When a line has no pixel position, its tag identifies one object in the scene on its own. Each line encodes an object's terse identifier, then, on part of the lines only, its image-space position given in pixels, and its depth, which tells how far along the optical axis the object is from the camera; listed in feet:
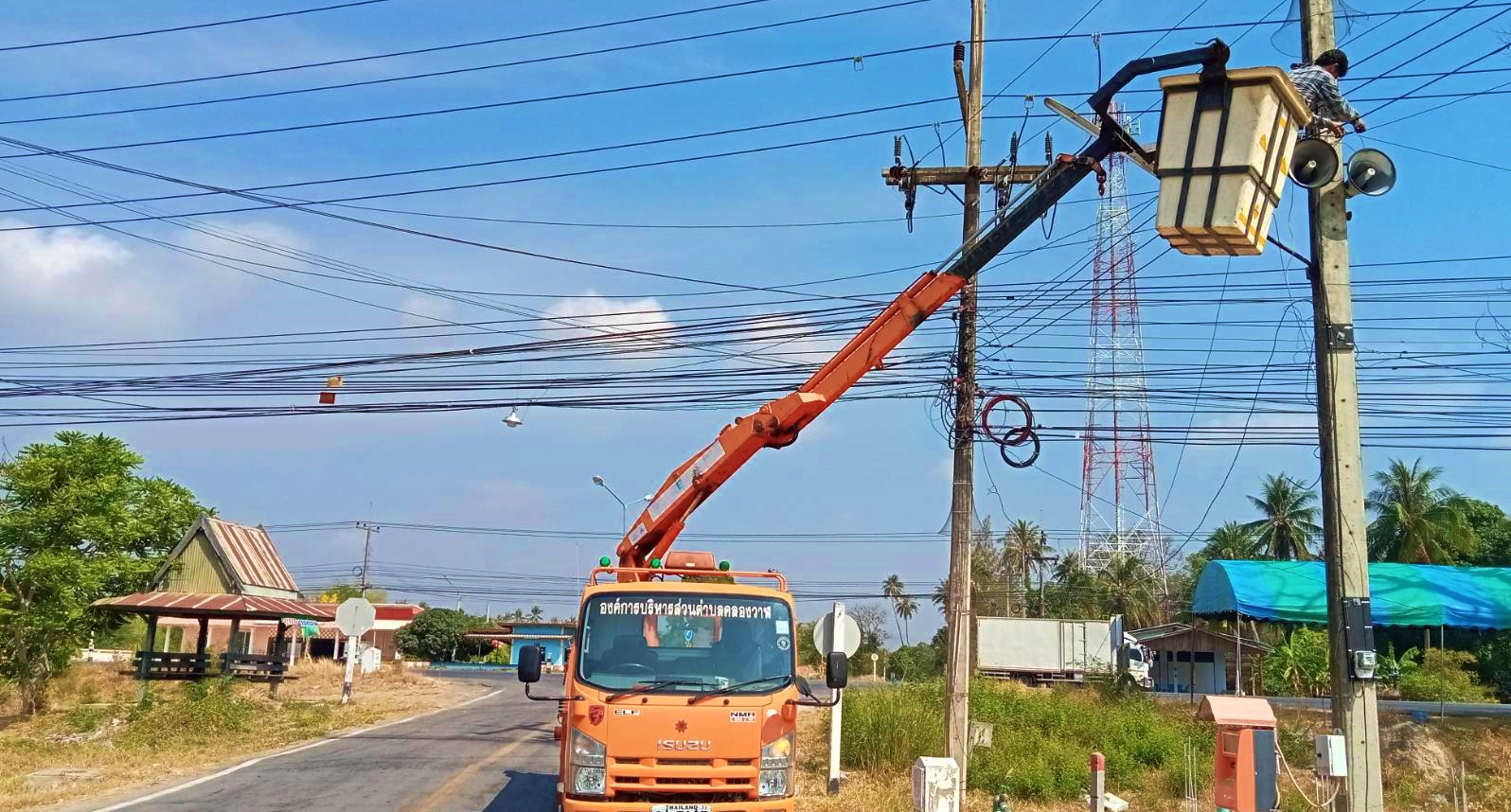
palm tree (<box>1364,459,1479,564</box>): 165.07
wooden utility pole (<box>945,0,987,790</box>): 47.06
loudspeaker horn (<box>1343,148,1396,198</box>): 36.76
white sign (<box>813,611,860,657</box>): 48.44
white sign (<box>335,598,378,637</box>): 89.04
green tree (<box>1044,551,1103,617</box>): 229.66
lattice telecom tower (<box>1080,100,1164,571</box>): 191.92
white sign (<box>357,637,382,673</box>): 151.02
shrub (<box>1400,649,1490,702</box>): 89.10
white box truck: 139.23
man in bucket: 35.81
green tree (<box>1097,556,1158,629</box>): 221.25
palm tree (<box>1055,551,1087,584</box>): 235.99
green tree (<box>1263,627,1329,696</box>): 99.60
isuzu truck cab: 31.35
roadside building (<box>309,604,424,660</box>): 238.48
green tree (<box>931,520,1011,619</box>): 216.74
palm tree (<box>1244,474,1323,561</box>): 198.90
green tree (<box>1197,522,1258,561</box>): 202.80
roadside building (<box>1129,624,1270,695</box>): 132.05
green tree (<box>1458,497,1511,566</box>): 160.66
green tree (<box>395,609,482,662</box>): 246.47
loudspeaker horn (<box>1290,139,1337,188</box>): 35.94
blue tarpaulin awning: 74.49
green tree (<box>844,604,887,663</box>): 235.20
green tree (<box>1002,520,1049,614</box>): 279.90
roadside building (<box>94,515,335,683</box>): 90.89
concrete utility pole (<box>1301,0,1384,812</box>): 34.76
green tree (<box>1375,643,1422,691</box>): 89.30
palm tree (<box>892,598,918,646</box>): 332.60
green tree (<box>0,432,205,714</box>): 89.40
